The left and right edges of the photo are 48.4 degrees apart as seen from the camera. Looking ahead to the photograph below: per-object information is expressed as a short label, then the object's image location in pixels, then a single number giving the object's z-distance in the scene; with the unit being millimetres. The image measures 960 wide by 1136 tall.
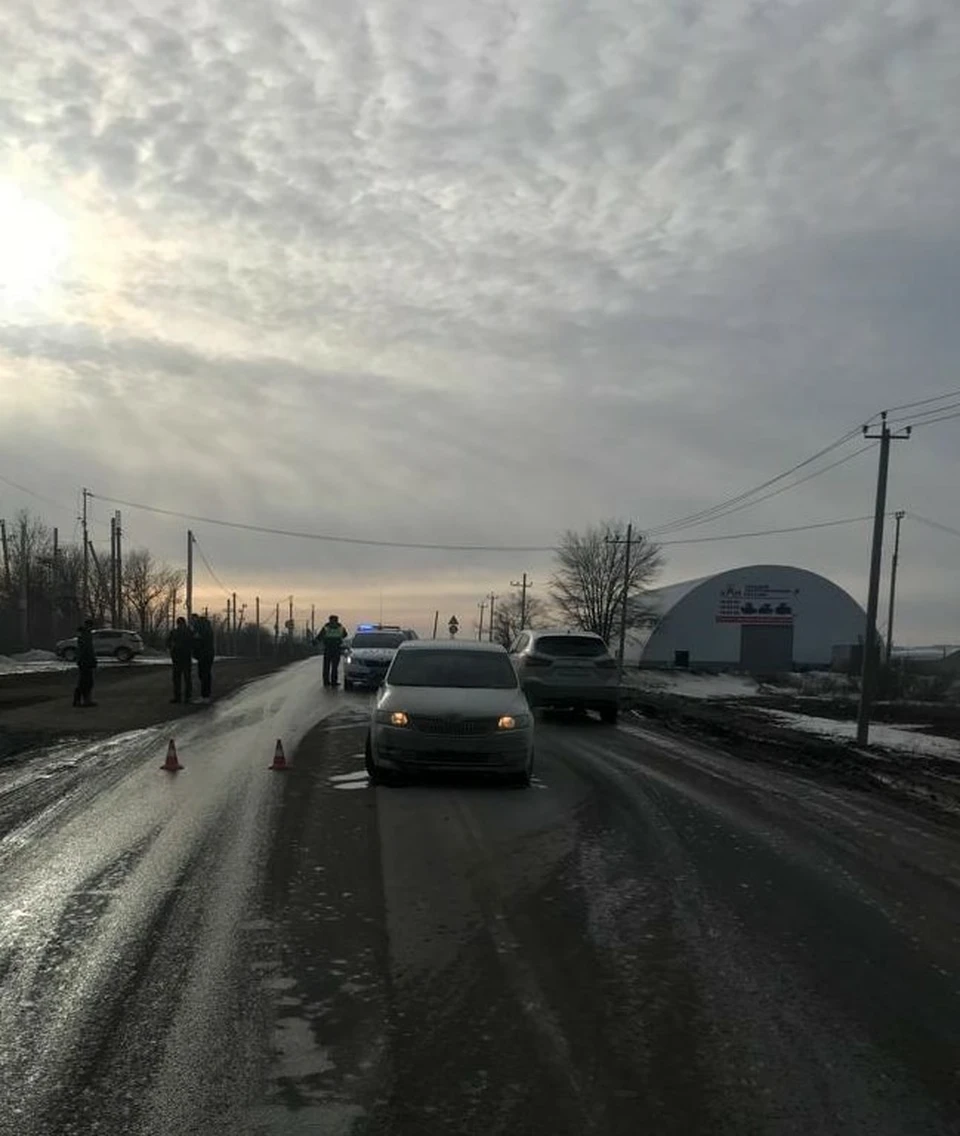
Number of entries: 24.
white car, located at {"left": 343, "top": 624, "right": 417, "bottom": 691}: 26984
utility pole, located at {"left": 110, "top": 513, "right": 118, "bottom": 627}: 67250
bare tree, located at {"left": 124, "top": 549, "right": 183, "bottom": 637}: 98850
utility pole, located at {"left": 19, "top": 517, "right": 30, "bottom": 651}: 51750
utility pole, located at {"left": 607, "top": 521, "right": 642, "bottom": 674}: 49172
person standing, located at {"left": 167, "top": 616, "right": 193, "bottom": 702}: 21703
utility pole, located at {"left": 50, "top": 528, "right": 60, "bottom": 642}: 71000
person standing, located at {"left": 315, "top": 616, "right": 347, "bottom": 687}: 28656
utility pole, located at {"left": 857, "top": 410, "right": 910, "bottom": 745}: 18484
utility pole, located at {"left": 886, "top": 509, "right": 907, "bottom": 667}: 55950
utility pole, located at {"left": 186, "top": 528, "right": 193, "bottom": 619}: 62219
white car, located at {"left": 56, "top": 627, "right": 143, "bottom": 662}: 56031
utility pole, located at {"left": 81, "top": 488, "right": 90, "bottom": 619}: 70875
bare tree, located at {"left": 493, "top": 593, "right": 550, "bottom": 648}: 106738
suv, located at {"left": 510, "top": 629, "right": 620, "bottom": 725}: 20797
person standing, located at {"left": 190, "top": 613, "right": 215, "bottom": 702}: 23094
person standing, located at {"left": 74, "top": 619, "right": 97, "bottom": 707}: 20656
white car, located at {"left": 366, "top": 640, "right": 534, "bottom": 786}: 11258
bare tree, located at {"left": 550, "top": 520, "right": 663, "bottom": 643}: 80000
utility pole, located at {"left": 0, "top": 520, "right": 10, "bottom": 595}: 70500
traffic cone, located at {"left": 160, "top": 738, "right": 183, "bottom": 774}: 11985
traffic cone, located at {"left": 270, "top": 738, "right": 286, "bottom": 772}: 12092
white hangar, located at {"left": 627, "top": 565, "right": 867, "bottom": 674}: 76438
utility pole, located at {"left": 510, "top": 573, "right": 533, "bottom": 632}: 104481
